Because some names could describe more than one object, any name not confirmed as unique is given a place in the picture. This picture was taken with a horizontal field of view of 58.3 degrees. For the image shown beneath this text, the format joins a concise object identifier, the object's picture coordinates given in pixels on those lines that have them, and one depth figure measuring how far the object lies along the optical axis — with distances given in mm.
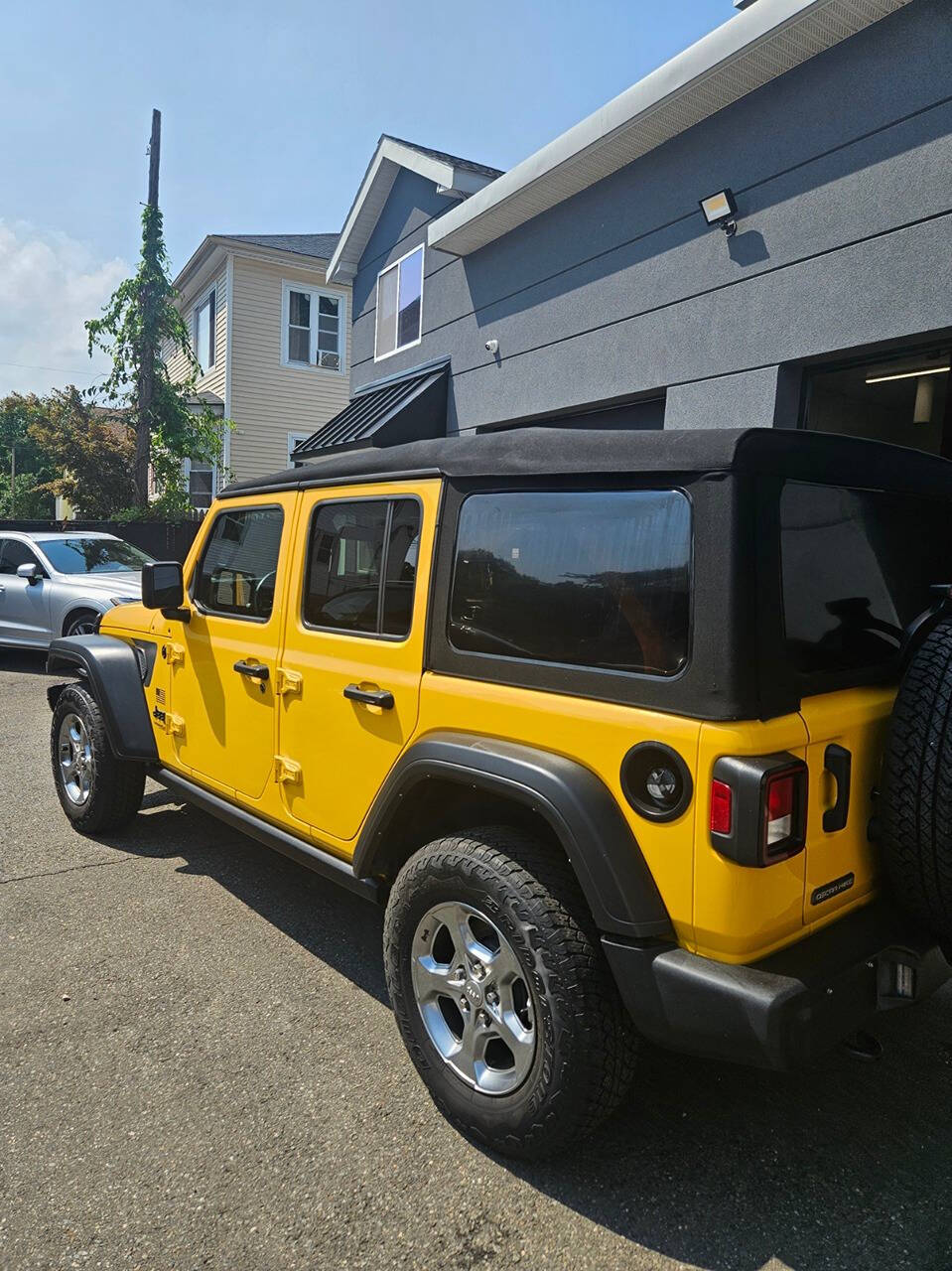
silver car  9695
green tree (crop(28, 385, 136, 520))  19875
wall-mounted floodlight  6105
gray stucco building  5078
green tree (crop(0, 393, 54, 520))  22734
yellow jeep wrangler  1903
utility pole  16562
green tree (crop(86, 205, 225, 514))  16531
